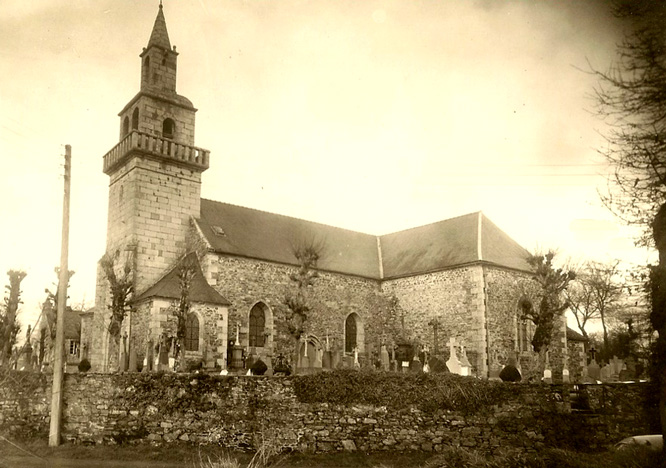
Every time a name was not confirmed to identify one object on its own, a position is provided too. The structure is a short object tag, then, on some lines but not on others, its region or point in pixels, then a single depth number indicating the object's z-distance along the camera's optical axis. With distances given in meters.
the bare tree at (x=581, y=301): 52.62
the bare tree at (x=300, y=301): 25.19
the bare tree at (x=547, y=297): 26.45
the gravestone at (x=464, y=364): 24.57
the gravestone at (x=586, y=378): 22.94
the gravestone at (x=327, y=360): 26.82
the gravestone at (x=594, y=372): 23.89
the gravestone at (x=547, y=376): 22.55
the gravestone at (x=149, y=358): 23.22
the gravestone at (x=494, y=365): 30.03
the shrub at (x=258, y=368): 20.55
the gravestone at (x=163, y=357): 23.75
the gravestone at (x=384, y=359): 28.99
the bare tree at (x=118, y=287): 25.44
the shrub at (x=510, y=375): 20.52
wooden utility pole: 18.17
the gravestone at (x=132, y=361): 22.25
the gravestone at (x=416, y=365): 26.34
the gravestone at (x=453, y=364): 25.33
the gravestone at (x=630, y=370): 24.57
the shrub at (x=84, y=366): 23.52
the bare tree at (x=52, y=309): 32.25
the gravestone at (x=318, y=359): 26.22
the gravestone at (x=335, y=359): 26.78
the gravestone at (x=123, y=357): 23.14
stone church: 29.09
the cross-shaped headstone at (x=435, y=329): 31.35
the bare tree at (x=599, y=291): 48.22
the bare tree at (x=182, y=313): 23.48
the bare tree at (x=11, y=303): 29.69
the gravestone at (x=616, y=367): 25.85
